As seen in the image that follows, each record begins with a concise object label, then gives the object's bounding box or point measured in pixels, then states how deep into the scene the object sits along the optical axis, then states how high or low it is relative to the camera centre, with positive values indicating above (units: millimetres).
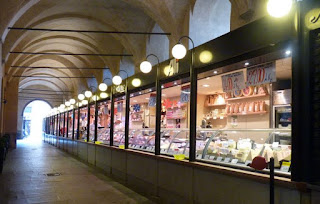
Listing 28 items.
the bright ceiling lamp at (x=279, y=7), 3008 +1259
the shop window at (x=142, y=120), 6585 -140
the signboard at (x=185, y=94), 5218 +428
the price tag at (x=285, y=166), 3342 -632
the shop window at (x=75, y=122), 13133 -419
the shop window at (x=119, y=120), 7921 -163
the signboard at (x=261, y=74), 3694 +611
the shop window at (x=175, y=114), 5333 +79
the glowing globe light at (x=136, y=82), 6802 +859
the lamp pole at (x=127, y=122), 7171 -195
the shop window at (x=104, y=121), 9094 -235
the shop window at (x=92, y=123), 10575 -346
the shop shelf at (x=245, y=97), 7183 +560
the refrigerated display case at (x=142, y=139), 6436 -619
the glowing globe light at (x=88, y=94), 10358 +804
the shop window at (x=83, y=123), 11714 -398
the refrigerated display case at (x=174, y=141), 5399 -545
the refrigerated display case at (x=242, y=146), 3791 -470
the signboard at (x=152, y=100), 6532 +378
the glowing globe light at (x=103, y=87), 8603 +902
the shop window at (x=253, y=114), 3752 +113
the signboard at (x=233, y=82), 4166 +563
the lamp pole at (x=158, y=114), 5675 +29
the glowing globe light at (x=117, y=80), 7431 +979
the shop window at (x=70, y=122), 14683 -442
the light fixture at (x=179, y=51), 4523 +1107
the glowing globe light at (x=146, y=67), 5789 +1060
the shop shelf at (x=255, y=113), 7256 +100
